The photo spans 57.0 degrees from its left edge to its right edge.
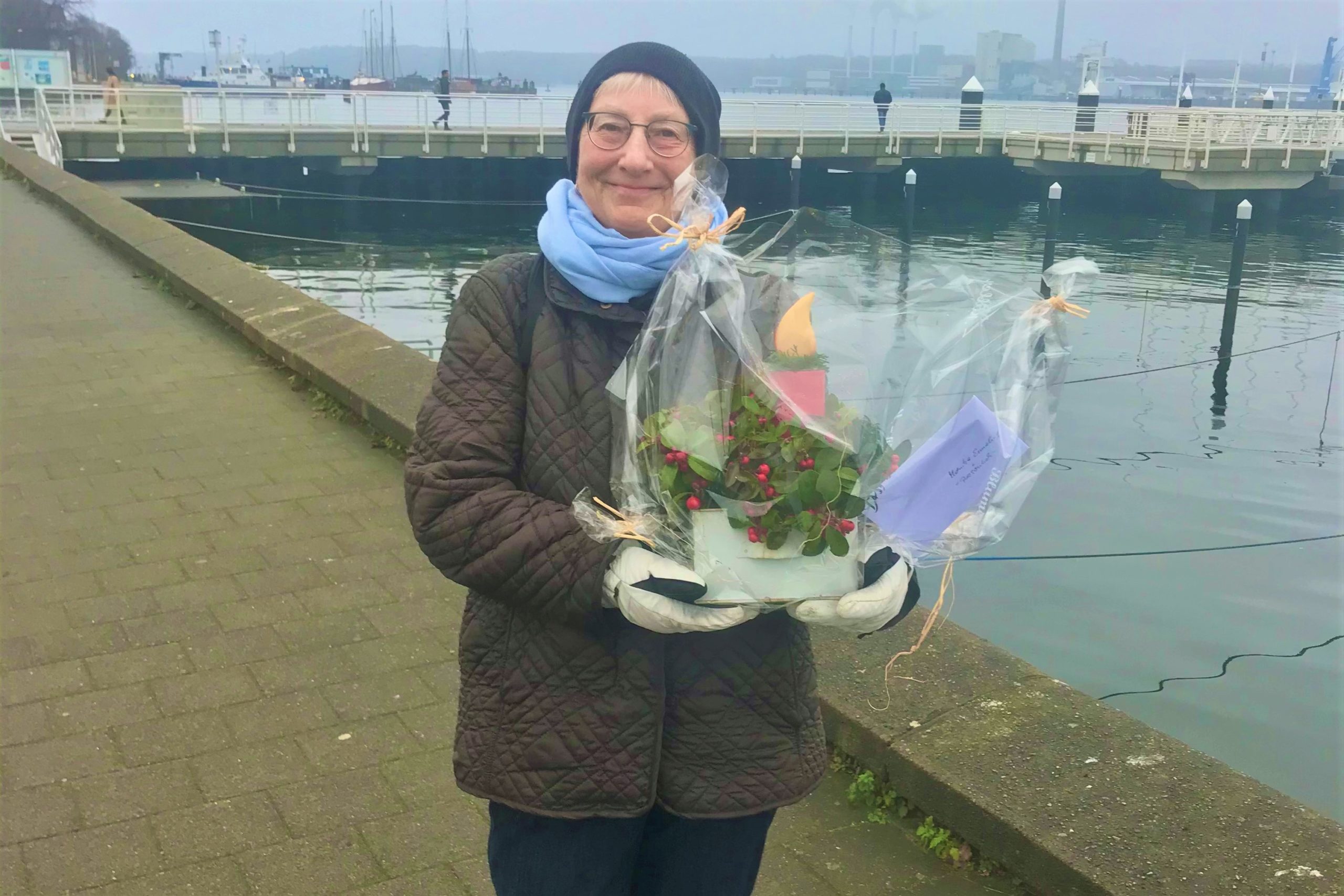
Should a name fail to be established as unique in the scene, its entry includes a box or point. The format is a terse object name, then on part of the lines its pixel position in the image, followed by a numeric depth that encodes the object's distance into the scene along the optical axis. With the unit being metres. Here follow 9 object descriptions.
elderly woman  1.73
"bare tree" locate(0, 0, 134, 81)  83.19
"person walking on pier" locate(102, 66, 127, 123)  27.39
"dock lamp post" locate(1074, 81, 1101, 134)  37.75
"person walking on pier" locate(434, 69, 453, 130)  33.00
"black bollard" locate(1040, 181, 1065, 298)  21.70
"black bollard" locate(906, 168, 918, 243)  24.95
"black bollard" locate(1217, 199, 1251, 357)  17.62
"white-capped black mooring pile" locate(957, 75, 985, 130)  39.09
